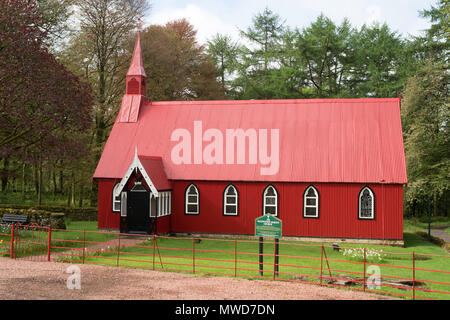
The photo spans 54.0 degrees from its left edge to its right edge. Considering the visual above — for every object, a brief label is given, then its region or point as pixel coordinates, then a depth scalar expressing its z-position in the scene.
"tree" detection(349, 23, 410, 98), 46.59
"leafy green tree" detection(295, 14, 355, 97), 48.03
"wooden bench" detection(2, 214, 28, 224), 22.27
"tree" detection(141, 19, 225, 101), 39.97
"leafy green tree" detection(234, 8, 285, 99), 51.31
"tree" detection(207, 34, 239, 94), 54.50
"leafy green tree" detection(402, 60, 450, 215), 34.72
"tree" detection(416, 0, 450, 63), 40.62
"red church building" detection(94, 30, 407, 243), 24.44
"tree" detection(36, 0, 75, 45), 34.47
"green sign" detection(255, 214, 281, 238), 14.53
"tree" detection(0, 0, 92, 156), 22.50
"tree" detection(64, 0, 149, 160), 37.09
